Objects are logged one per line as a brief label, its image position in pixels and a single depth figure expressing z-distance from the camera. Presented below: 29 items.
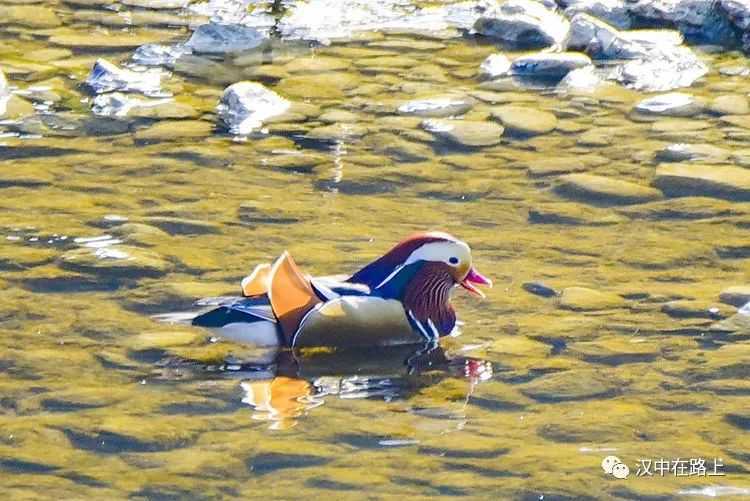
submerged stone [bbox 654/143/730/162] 15.25
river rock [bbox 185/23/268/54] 19.48
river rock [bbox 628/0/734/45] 20.45
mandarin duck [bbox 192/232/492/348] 10.33
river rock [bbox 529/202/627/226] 13.45
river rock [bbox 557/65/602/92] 18.09
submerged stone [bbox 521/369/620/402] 9.78
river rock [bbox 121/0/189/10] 21.97
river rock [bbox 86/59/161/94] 17.52
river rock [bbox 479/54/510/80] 18.52
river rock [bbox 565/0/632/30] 21.17
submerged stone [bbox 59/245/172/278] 11.87
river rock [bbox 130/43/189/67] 18.81
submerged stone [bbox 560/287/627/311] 11.34
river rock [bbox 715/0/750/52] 20.05
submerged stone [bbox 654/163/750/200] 14.22
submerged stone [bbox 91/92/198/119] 16.52
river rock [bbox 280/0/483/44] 20.66
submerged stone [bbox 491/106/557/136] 16.20
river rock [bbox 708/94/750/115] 17.00
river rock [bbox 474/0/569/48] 20.28
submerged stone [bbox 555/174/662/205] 14.05
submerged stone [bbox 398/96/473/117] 16.77
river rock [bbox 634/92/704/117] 16.98
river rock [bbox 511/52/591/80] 18.62
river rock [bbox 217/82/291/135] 16.36
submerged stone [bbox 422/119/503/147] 15.80
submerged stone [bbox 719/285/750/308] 11.40
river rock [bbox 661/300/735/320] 11.16
